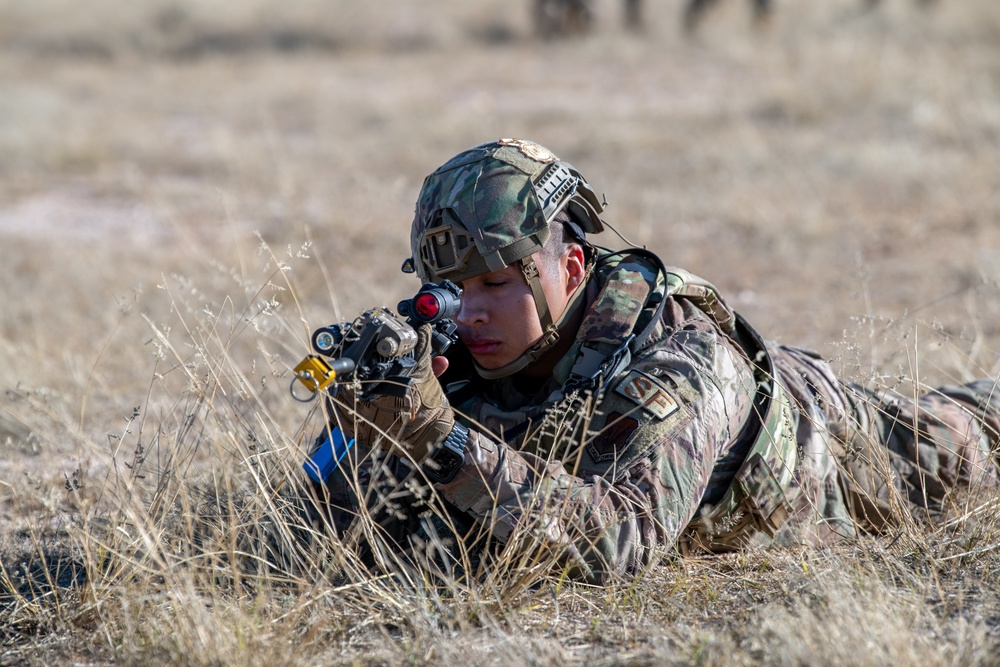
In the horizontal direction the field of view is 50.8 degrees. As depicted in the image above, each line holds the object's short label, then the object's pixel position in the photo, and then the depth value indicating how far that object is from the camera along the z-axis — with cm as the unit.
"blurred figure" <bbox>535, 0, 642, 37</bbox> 1967
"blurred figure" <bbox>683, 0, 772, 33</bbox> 1862
